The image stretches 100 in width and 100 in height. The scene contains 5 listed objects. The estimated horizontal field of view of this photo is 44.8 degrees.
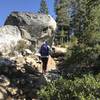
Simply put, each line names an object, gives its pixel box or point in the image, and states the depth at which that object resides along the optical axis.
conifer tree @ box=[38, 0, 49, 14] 27.29
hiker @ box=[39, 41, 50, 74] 6.85
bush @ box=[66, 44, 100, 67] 7.87
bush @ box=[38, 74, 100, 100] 3.77
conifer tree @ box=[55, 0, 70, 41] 20.57
